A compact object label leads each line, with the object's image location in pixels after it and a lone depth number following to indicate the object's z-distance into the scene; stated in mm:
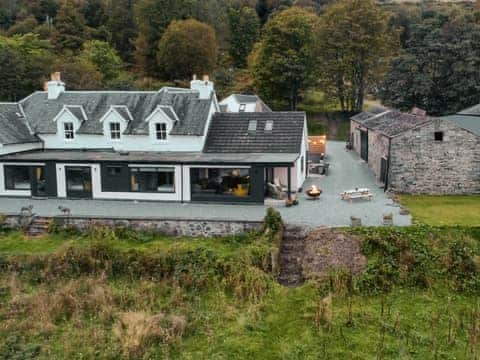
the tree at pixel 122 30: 71875
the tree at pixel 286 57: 49406
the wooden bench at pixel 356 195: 24406
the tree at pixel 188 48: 58469
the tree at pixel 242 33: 71625
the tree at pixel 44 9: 74938
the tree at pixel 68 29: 64812
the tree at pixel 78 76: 46719
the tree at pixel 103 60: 55844
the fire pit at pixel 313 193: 25156
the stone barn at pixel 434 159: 25266
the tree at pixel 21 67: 46375
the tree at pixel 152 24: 65312
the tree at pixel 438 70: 44938
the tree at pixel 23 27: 67188
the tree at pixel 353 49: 50344
